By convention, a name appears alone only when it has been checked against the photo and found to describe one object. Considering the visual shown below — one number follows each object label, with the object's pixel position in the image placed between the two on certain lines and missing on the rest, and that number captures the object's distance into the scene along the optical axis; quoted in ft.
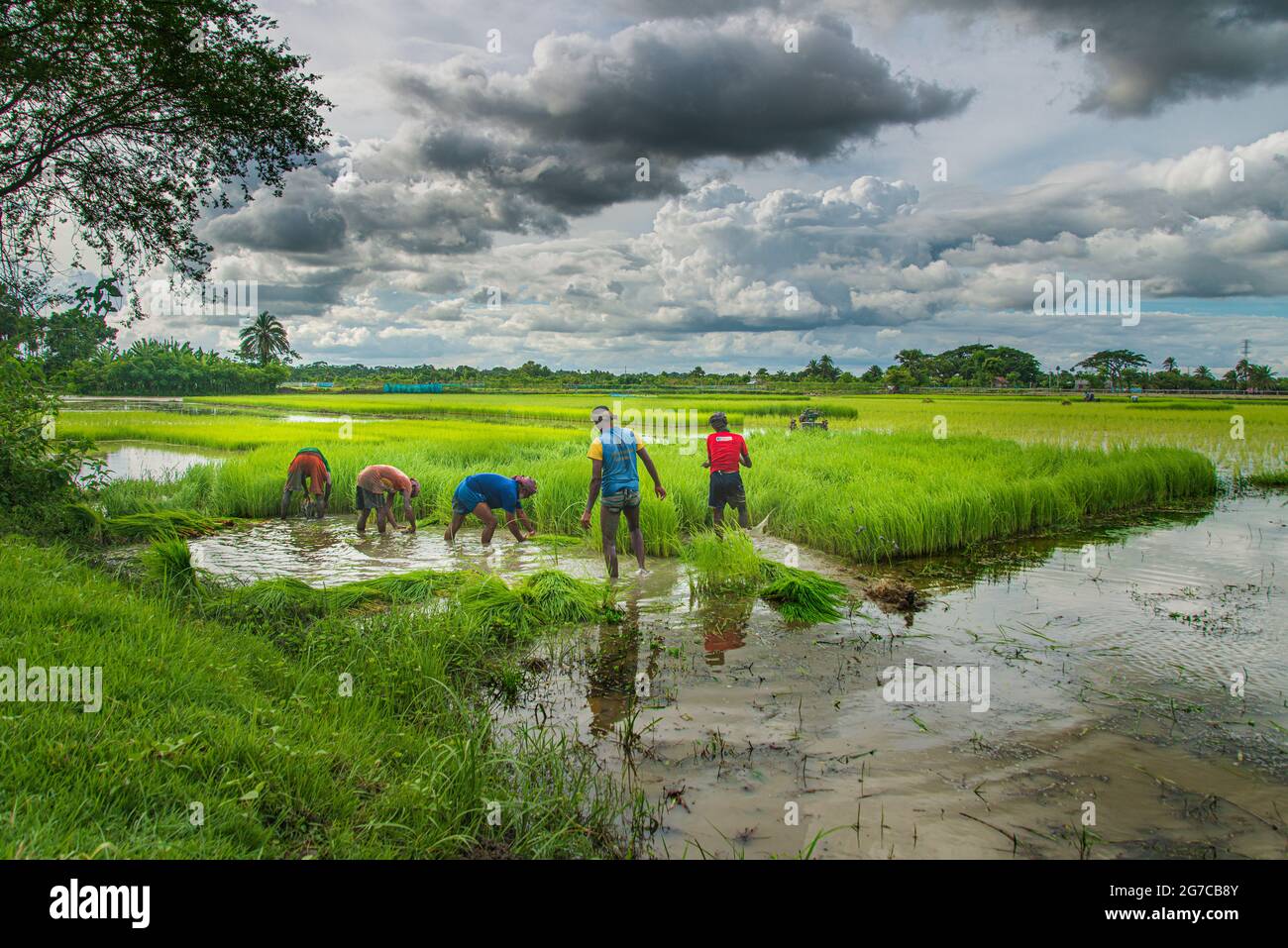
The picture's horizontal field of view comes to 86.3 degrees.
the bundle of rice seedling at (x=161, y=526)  29.50
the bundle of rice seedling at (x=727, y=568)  24.79
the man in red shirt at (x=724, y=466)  30.07
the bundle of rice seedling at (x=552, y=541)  31.37
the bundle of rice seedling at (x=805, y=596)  21.58
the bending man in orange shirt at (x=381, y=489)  32.14
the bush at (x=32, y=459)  27.02
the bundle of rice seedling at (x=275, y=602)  18.94
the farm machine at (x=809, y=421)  79.71
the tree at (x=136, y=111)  26.76
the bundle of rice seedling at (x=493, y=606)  19.53
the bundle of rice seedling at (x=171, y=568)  19.90
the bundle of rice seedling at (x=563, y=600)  20.79
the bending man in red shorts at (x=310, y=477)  36.14
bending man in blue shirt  28.99
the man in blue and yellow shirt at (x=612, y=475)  25.49
